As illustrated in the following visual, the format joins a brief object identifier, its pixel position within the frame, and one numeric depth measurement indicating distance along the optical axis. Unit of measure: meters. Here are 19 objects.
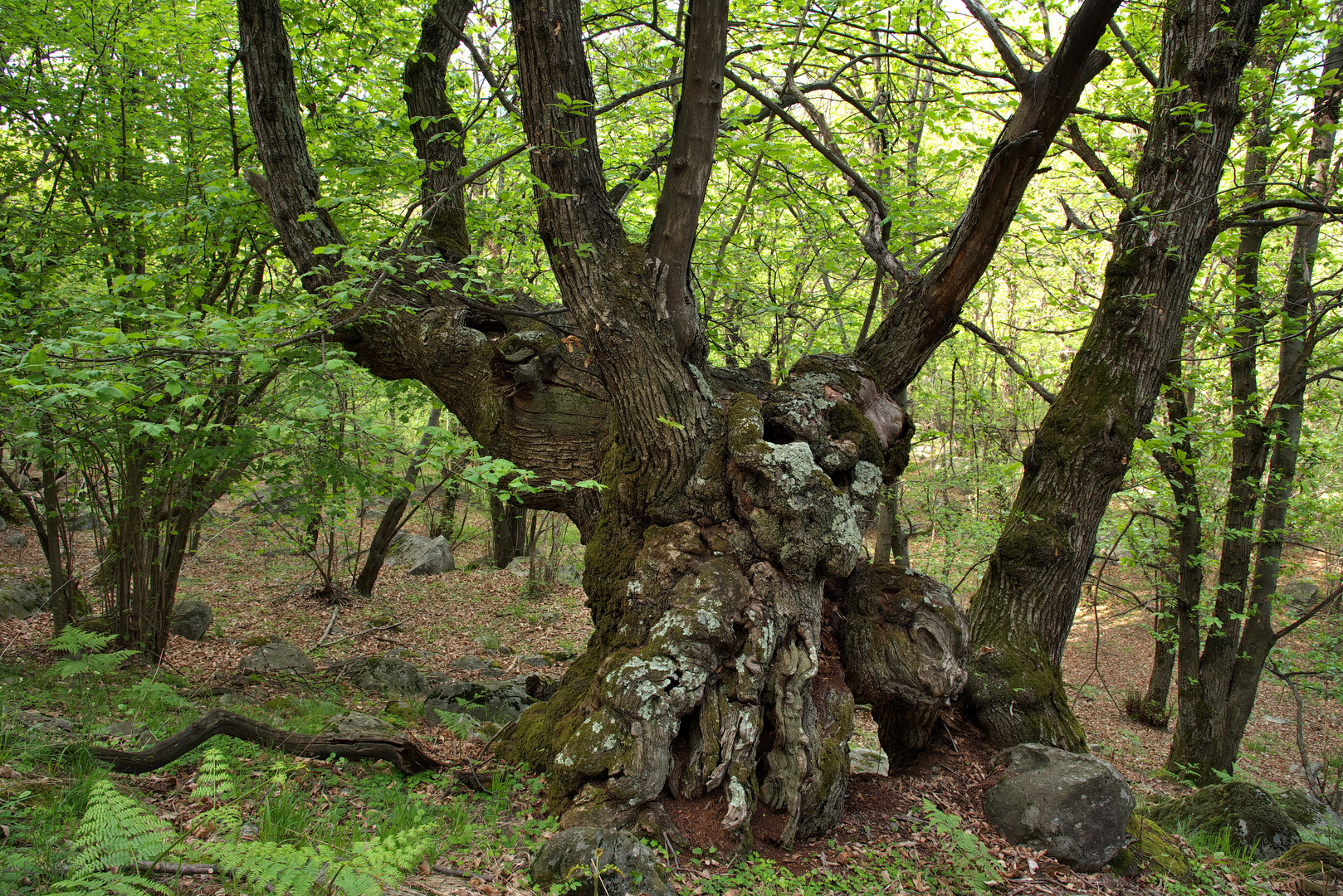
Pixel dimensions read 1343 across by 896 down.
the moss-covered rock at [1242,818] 5.15
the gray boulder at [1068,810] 3.83
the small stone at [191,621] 7.64
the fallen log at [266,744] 3.15
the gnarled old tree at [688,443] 3.64
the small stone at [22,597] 7.55
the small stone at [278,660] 6.46
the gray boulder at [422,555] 13.38
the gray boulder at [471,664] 8.13
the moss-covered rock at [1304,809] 6.31
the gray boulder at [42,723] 3.67
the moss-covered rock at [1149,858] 3.87
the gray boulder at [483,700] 5.88
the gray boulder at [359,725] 3.96
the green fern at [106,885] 1.91
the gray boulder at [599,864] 2.81
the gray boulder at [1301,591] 16.27
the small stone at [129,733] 3.70
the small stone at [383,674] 6.55
